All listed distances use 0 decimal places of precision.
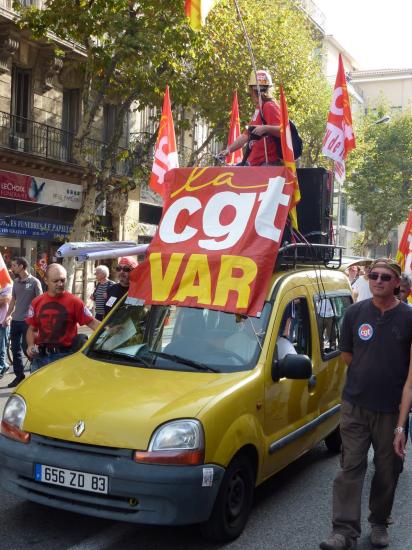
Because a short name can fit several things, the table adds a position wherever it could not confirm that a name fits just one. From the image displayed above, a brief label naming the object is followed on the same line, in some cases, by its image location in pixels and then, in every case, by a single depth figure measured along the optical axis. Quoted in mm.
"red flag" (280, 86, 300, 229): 5645
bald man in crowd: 6730
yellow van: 4020
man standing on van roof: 6953
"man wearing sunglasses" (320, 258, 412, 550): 4395
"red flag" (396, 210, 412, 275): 9297
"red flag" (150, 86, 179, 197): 8062
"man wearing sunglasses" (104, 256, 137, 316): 8711
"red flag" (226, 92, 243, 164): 11615
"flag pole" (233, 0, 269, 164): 6879
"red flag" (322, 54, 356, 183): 11289
